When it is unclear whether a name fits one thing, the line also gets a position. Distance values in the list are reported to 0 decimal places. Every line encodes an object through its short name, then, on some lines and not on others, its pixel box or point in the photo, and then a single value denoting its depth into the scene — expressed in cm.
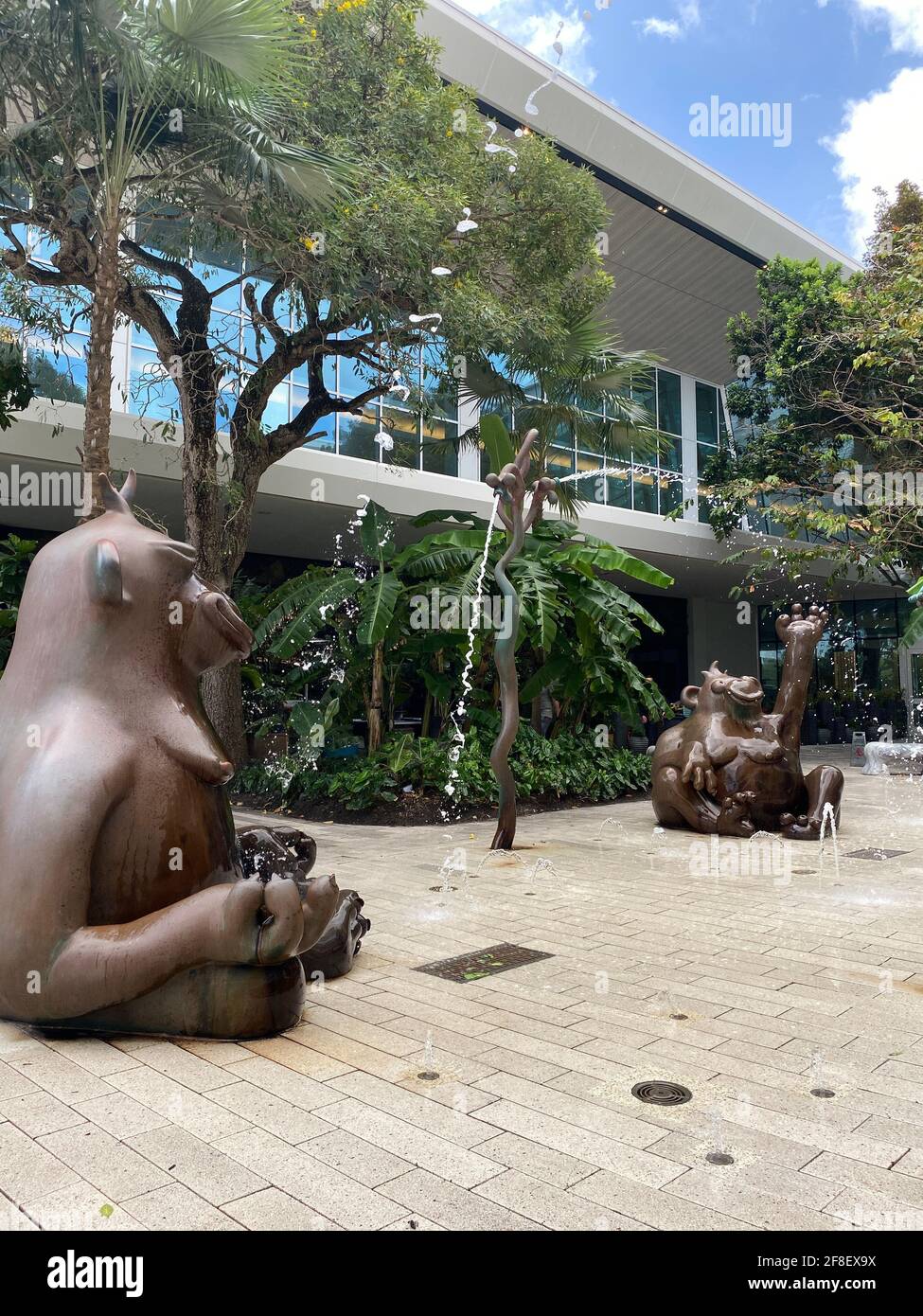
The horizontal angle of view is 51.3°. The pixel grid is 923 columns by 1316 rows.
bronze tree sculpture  823
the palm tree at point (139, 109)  757
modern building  1405
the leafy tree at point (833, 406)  1631
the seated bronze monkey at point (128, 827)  331
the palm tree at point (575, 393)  1345
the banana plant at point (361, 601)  1100
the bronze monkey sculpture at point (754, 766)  883
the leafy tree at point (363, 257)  988
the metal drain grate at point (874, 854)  832
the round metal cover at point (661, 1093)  316
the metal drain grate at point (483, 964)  468
